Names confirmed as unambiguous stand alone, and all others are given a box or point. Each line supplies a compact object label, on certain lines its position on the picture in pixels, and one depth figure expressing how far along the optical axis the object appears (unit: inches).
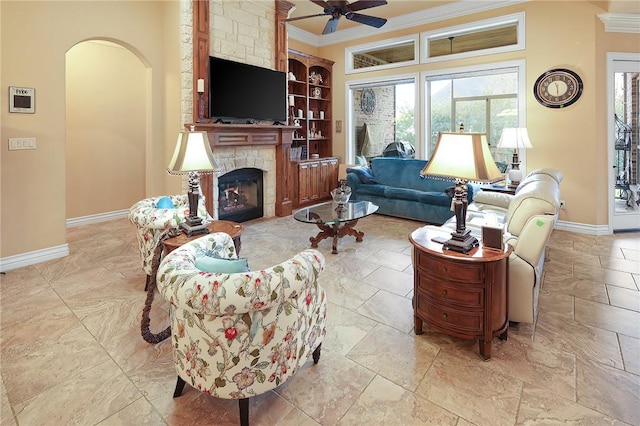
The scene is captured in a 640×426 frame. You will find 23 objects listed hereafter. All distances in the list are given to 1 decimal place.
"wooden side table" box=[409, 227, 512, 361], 79.2
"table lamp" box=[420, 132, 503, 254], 79.0
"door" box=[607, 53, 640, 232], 185.5
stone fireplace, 191.9
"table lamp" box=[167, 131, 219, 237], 100.3
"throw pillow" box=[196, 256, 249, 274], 63.3
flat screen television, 184.5
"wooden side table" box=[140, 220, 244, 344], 83.6
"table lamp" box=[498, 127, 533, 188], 186.4
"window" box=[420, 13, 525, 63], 207.9
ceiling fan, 150.0
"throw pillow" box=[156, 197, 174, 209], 123.9
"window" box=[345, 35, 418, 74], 251.1
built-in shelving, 271.4
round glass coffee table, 156.1
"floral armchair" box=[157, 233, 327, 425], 54.6
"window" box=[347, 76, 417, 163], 290.5
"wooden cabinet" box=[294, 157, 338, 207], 254.4
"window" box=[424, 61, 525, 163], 245.4
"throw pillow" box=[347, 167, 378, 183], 235.6
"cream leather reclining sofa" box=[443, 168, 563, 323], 87.0
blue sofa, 205.5
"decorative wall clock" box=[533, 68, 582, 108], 187.5
